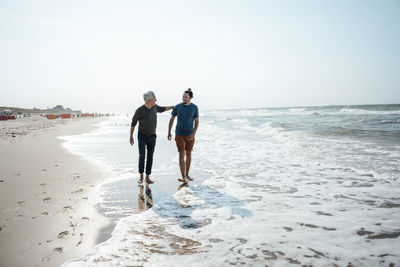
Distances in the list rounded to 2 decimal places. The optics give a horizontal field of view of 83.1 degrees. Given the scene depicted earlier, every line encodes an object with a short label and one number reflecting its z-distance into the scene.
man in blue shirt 5.27
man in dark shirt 5.20
